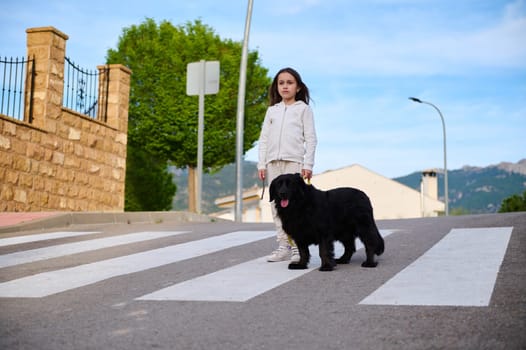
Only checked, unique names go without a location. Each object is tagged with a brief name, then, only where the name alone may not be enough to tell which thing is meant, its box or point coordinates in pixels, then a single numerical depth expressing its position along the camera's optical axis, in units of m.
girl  6.17
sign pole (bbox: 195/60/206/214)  14.41
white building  57.30
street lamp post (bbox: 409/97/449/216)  33.61
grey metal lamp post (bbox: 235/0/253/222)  15.85
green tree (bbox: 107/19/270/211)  29.39
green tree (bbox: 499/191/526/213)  52.44
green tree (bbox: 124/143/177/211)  28.52
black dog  5.49
